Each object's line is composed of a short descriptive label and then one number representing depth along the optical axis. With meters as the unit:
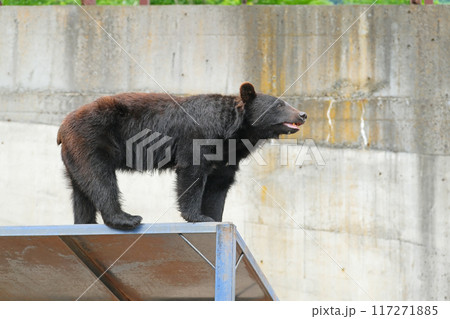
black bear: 14.41
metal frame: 11.91
